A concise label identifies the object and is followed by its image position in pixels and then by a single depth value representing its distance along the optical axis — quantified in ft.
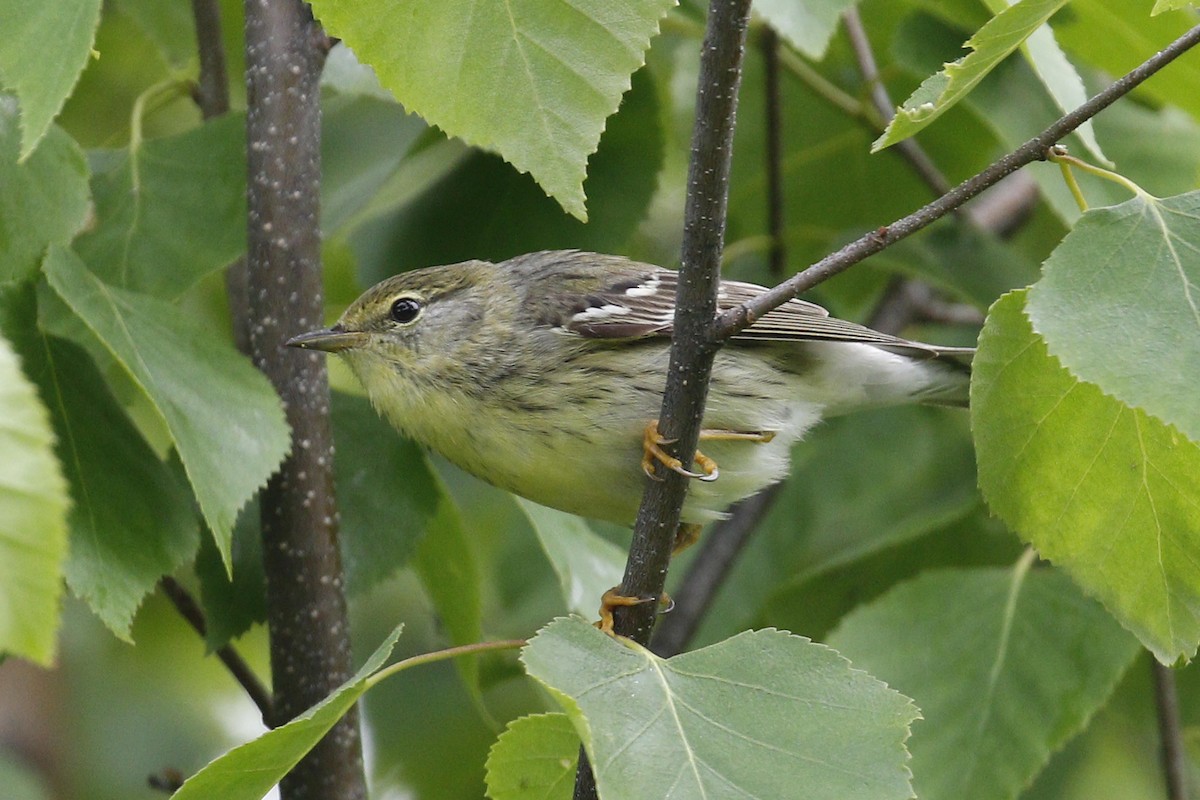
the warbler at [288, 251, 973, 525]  22.88
